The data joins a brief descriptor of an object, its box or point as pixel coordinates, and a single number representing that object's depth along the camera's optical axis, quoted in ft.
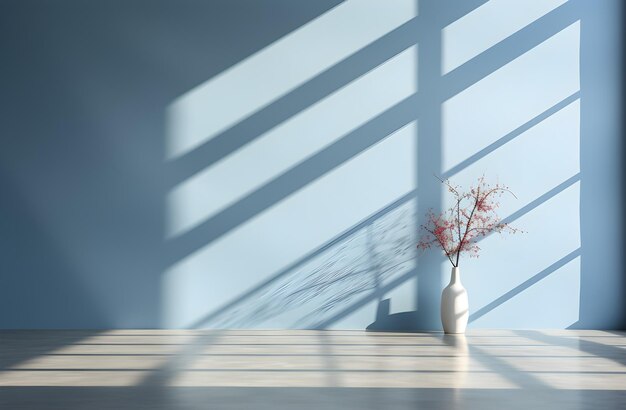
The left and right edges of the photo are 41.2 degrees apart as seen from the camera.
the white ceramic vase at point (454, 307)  18.12
